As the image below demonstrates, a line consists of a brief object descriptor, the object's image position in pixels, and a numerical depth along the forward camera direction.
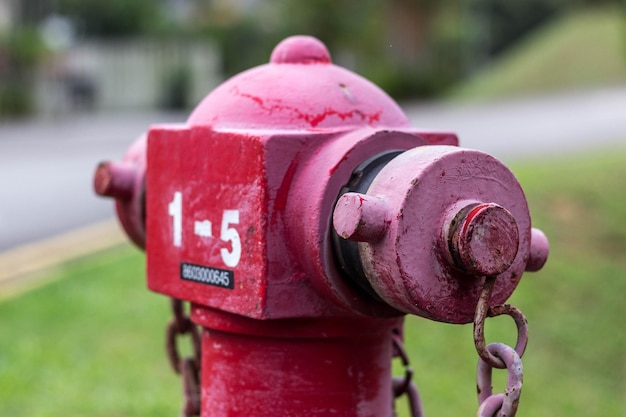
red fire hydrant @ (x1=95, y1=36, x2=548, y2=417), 1.23
